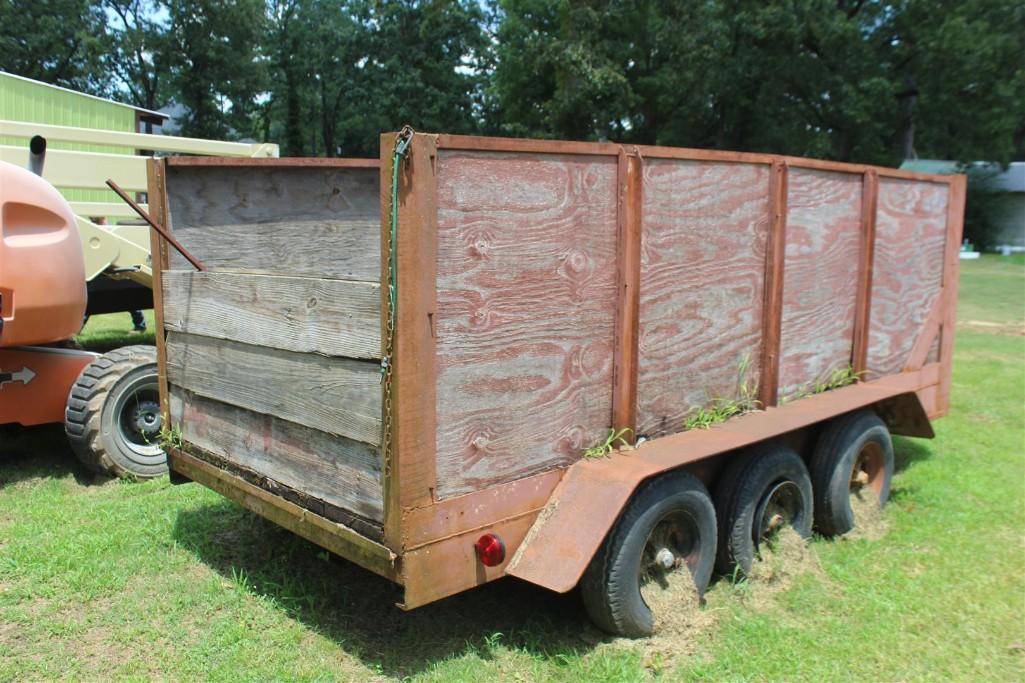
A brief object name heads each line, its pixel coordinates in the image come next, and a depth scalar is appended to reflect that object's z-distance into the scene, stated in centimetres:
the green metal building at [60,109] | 1386
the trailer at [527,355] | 294
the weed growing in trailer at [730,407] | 407
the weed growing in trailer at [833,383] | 480
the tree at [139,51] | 3550
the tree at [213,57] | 3556
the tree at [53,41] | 3175
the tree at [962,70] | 2722
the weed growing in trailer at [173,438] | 421
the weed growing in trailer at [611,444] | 355
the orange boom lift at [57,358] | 462
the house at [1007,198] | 3384
